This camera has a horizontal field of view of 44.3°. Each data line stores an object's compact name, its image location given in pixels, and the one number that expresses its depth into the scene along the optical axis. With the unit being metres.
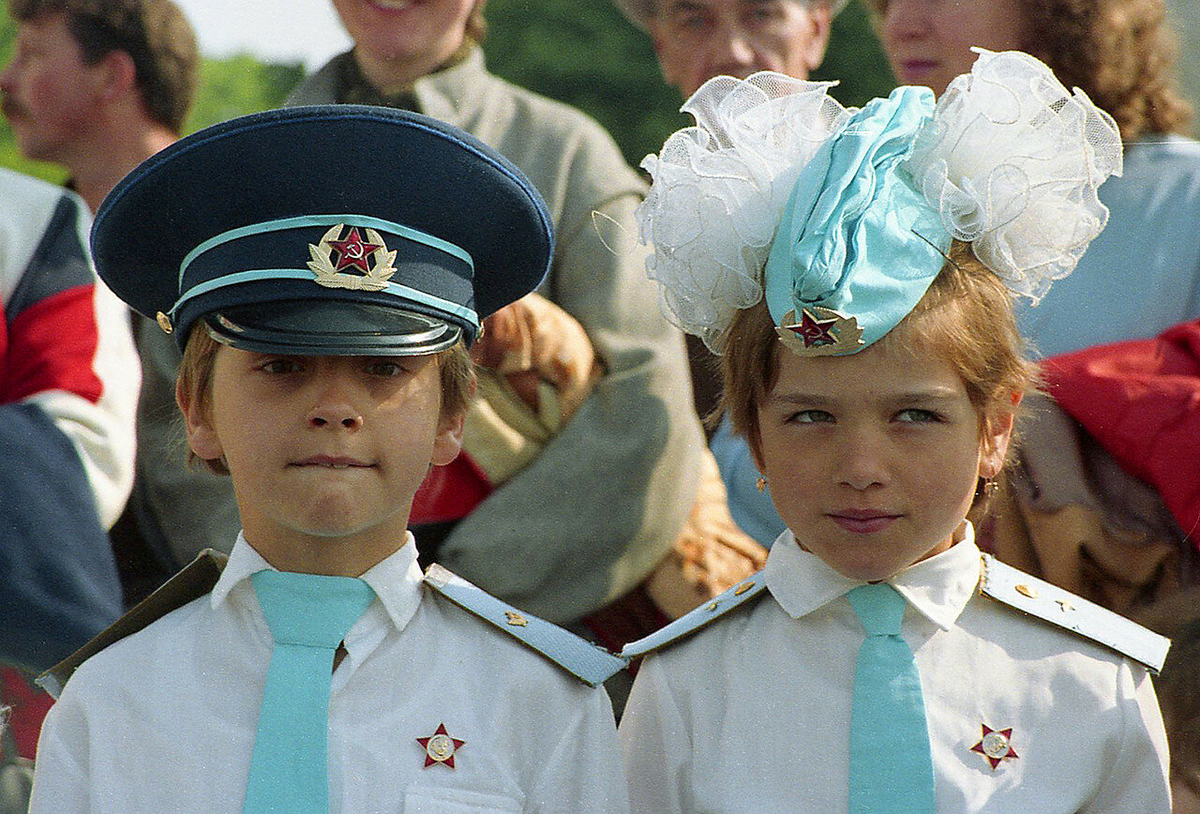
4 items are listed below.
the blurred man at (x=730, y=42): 3.86
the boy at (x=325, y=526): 2.26
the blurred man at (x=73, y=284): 3.63
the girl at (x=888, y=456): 2.32
